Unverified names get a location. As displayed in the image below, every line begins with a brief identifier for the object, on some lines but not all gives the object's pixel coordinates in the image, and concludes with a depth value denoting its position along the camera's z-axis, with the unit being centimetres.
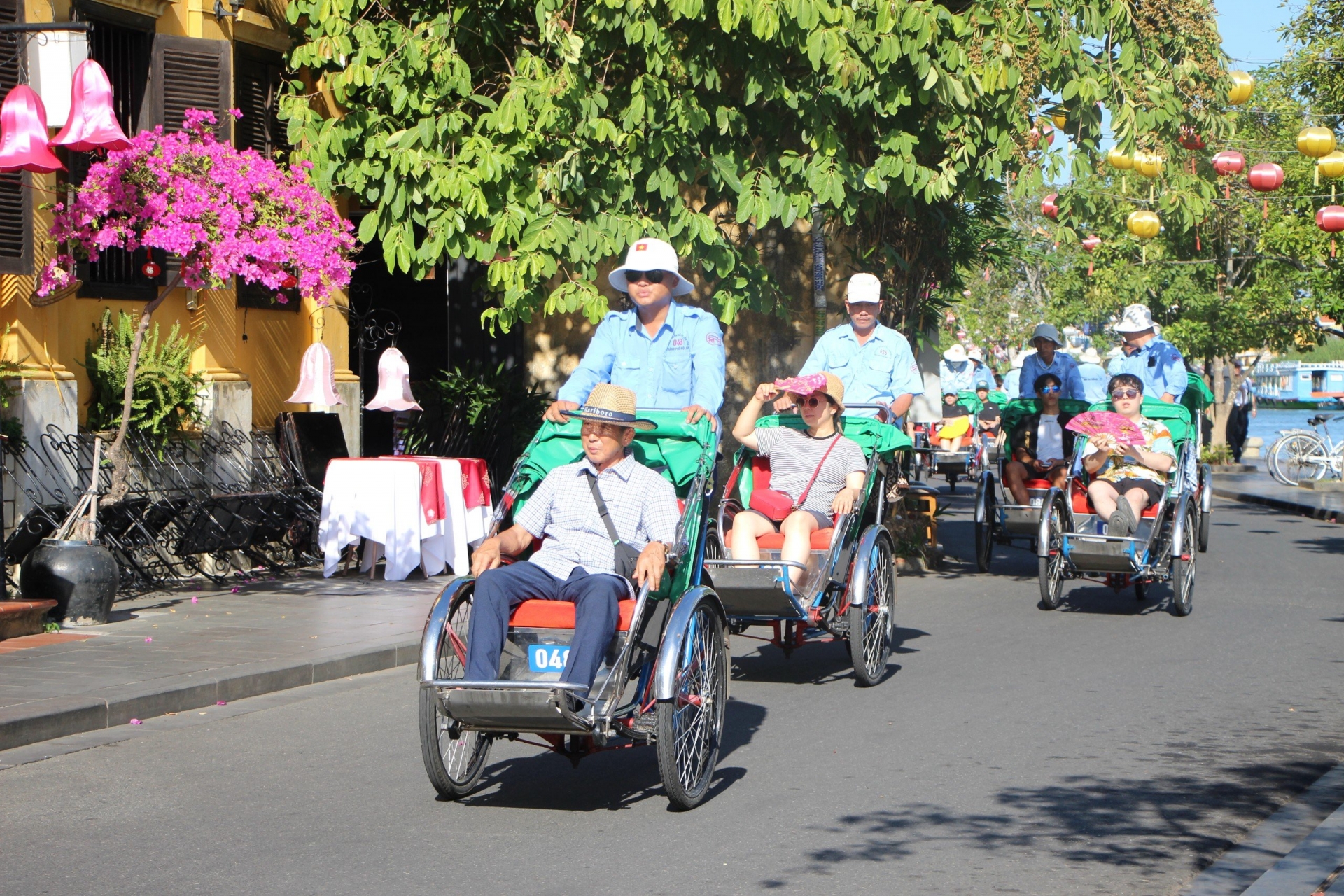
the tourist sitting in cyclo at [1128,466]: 1162
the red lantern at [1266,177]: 1736
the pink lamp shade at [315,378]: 1374
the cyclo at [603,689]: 565
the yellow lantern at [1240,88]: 1468
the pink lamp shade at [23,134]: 958
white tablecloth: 1238
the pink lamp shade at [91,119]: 991
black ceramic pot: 992
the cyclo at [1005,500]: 1370
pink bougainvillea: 1011
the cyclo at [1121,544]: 1130
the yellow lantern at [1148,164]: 1381
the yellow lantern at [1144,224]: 1806
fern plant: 1227
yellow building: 1148
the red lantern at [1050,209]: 1667
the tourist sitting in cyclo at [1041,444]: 1388
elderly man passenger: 618
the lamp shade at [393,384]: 1386
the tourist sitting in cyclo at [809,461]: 877
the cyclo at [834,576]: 807
